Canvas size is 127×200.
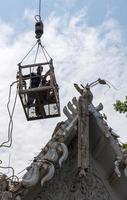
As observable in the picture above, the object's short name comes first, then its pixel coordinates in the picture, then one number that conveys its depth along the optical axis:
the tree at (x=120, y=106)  12.88
